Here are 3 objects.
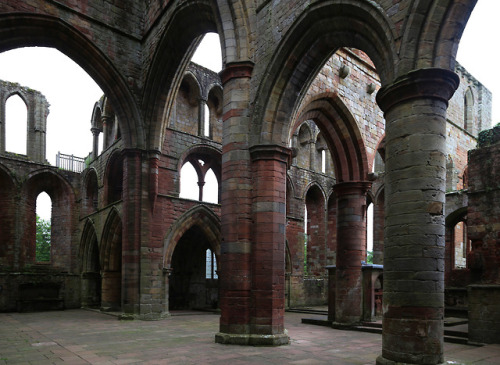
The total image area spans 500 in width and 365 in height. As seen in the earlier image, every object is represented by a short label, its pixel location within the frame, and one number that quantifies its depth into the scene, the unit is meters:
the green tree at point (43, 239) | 33.19
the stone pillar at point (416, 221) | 5.16
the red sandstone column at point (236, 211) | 7.77
